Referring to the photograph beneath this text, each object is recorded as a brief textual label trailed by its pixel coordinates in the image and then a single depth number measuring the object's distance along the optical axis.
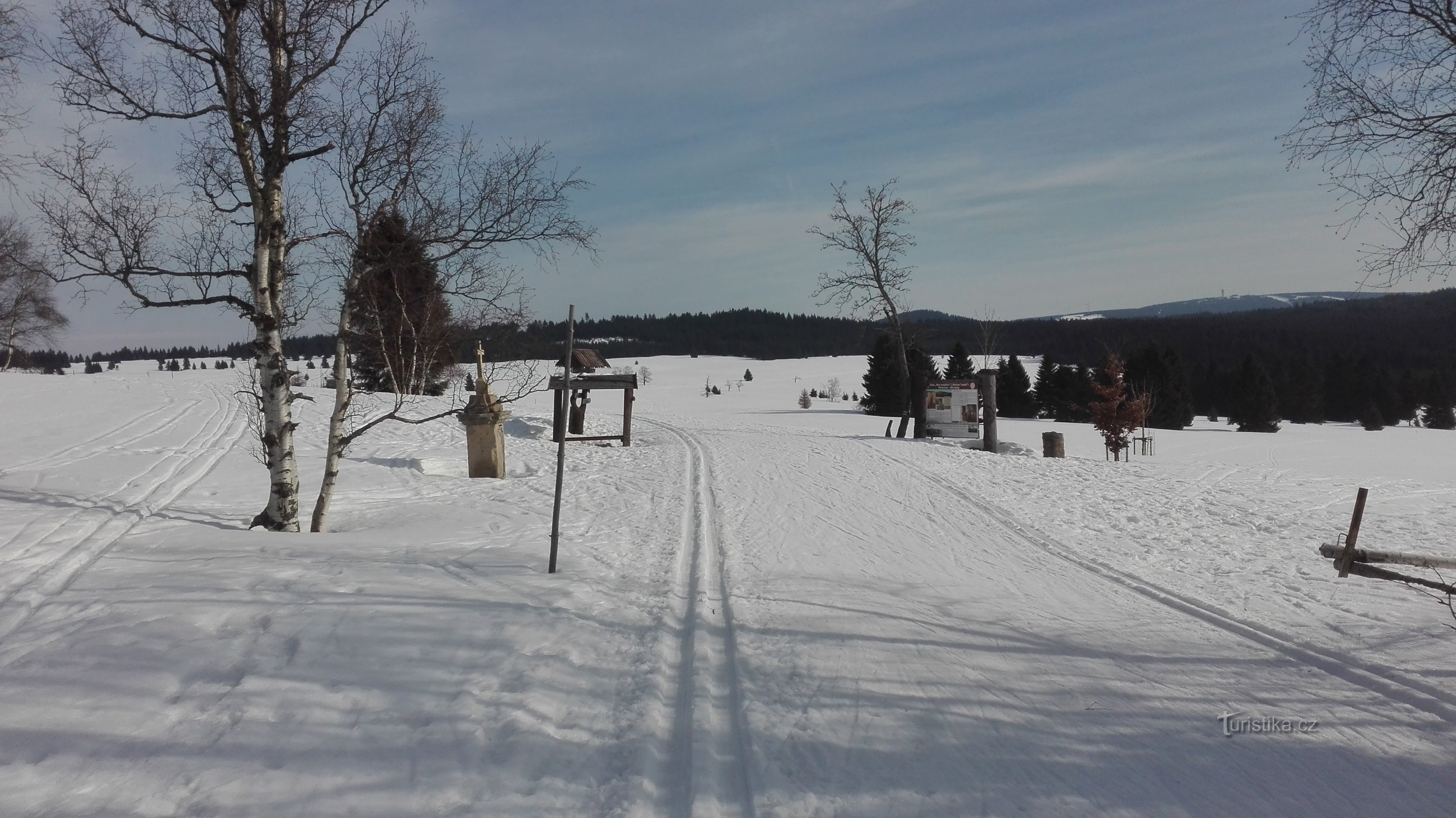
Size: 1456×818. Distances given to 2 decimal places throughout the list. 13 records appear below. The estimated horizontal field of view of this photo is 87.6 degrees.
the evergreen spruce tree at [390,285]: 8.59
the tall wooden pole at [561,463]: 6.99
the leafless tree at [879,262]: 23.72
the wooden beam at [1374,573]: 4.99
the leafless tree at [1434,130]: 5.80
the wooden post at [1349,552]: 5.64
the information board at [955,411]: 20.77
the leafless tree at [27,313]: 33.16
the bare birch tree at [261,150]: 7.56
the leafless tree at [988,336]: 29.86
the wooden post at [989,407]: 19.20
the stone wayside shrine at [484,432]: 14.12
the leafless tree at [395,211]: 8.59
